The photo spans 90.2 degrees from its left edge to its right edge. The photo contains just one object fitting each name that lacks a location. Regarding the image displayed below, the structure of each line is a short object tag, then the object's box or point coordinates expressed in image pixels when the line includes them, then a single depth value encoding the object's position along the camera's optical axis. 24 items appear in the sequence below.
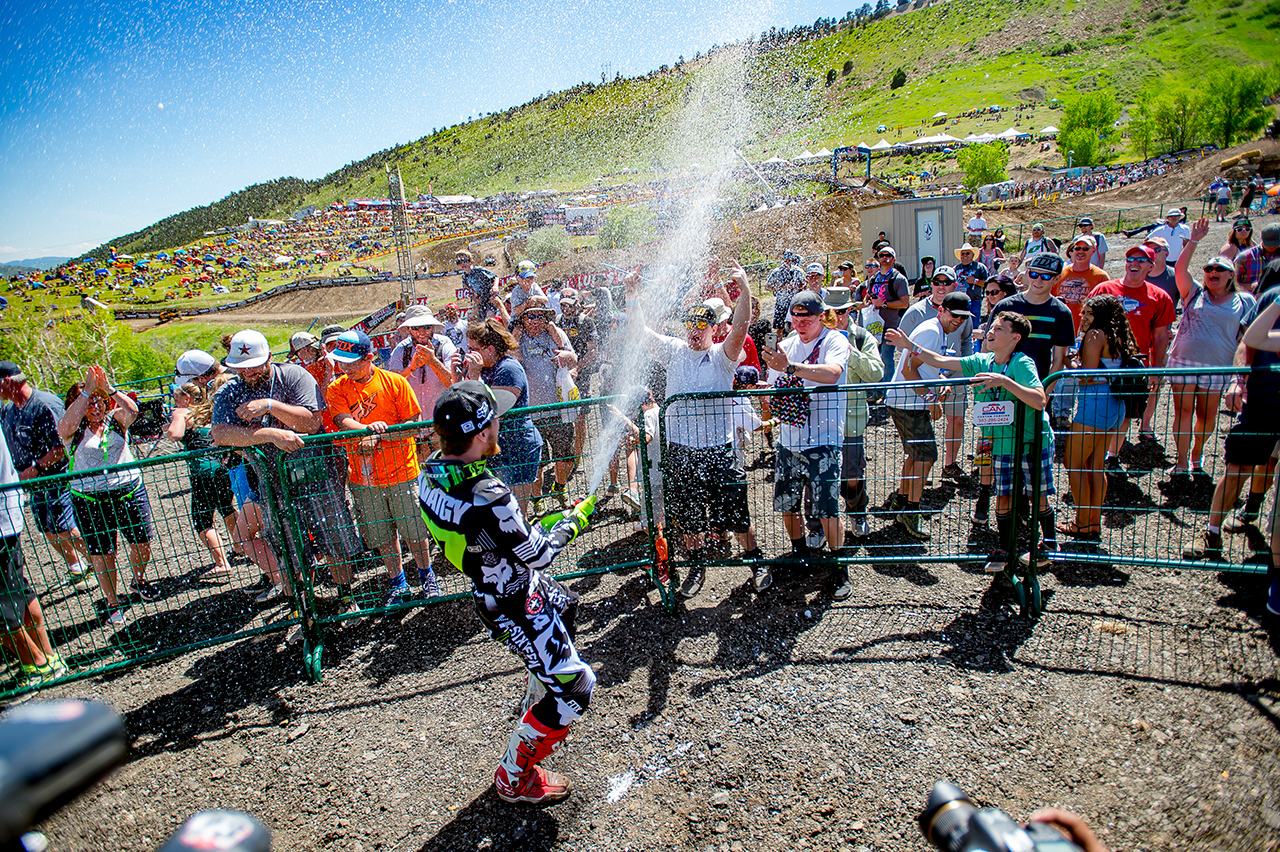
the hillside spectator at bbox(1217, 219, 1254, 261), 8.43
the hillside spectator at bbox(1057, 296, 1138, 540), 4.67
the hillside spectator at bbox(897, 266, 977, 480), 5.67
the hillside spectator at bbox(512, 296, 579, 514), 6.45
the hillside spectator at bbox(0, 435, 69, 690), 4.31
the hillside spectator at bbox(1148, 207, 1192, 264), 10.55
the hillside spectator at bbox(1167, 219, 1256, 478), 5.52
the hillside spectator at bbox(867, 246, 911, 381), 8.66
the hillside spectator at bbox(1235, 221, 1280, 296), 7.92
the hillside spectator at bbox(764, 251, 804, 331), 8.15
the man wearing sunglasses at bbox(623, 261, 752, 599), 4.72
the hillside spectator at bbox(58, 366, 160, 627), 5.04
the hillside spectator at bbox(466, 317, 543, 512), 5.03
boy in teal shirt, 4.22
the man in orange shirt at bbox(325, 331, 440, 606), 4.71
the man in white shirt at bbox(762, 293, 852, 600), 4.55
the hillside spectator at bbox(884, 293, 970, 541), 5.15
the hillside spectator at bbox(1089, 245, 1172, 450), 6.15
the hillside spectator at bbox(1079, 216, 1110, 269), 10.37
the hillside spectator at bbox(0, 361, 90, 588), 5.07
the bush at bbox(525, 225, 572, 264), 49.22
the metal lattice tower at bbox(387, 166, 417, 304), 39.84
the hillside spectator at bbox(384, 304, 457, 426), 6.11
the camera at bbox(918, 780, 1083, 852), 1.17
